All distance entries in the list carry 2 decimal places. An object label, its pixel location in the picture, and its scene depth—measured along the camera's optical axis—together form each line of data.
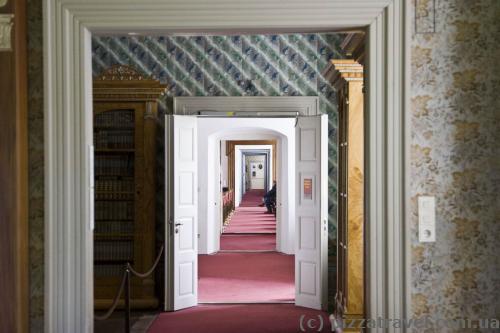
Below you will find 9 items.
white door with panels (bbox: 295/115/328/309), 7.12
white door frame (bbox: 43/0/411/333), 2.51
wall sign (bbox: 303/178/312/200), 7.34
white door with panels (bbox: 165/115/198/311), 7.04
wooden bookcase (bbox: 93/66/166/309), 7.00
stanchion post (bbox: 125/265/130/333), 4.98
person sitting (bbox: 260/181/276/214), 20.11
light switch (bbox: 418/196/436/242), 2.51
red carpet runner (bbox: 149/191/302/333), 6.39
